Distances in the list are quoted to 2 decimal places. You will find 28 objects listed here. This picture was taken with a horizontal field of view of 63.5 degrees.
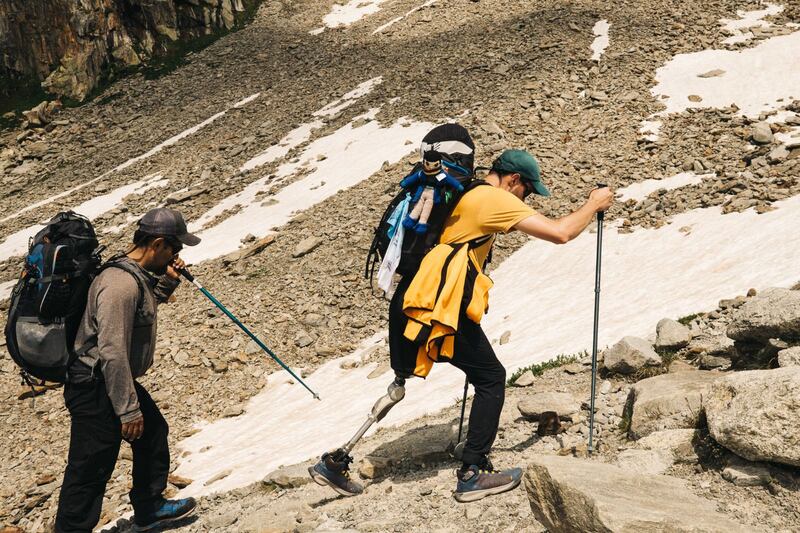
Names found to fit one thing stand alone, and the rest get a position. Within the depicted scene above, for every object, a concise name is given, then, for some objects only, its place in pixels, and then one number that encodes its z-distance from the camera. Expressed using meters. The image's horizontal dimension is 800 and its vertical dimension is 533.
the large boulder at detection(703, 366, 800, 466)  4.46
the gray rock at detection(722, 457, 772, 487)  4.67
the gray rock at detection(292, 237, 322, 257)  17.89
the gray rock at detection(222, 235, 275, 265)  18.78
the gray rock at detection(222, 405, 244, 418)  12.77
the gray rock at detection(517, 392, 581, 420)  7.12
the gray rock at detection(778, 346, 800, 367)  5.65
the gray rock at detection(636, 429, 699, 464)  5.36
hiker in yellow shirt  5.33
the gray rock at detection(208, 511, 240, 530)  6.95
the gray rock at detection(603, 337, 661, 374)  7.64
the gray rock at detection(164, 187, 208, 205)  25.58
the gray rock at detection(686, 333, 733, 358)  7.35
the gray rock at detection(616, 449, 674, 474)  5.37
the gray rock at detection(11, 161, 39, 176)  35.31
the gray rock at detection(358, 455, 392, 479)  6.93
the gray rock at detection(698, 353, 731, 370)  7.08
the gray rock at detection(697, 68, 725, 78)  21.77
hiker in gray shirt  5.80
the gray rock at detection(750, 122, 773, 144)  16.53
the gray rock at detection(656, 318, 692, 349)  7.93
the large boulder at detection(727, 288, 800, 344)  6.22
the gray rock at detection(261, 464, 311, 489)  7.63
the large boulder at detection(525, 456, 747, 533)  3.94
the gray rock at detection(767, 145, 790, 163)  15.14
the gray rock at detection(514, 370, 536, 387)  8.86
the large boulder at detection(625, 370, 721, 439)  5.84
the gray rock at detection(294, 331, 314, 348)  14.64
